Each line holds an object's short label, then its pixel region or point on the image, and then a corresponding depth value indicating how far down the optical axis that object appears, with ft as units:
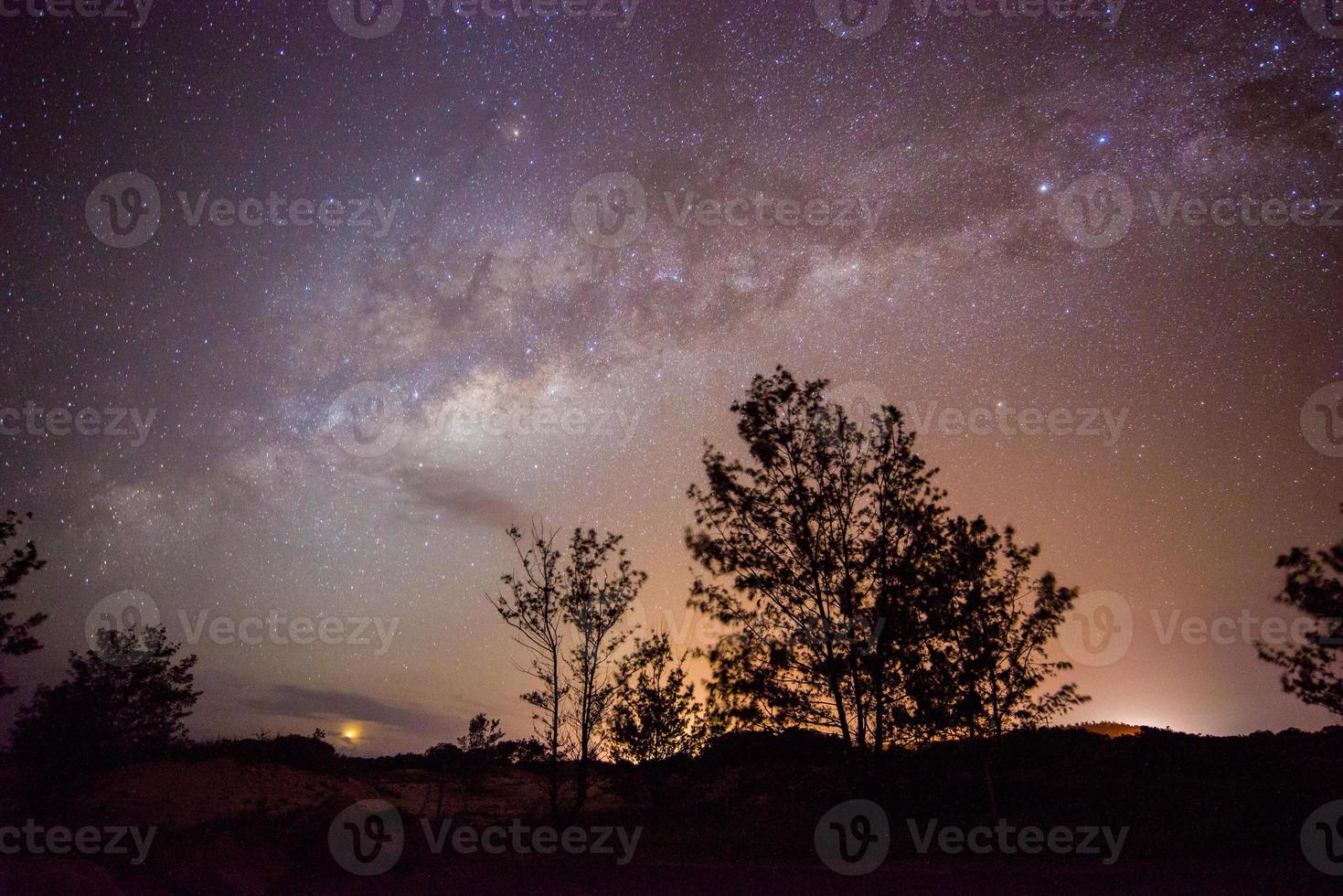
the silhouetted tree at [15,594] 73.20
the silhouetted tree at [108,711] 77.15
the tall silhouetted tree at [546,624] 66.23
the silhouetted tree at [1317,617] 57.06
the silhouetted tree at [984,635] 57.67
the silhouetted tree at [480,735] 101.07
